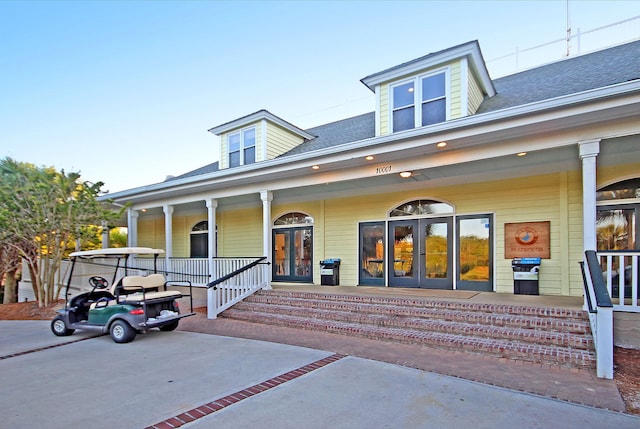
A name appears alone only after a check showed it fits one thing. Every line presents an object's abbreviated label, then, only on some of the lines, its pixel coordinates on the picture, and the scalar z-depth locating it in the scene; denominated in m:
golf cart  6.05
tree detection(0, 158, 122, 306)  9.55
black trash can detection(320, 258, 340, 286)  10.23
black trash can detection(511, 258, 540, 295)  7.54
